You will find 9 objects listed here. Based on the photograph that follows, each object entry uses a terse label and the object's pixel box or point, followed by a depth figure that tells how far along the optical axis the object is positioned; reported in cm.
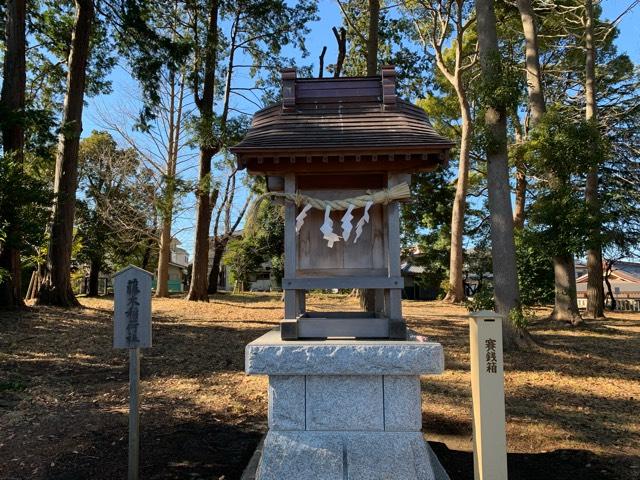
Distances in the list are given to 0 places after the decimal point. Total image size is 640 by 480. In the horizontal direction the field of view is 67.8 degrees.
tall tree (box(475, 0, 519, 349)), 881
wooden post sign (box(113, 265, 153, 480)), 428
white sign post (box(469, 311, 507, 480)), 321
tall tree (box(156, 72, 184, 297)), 2059
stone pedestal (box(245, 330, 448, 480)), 354
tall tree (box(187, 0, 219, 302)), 1600
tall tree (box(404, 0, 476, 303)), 1895
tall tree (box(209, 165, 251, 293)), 2114
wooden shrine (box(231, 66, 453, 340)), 390
